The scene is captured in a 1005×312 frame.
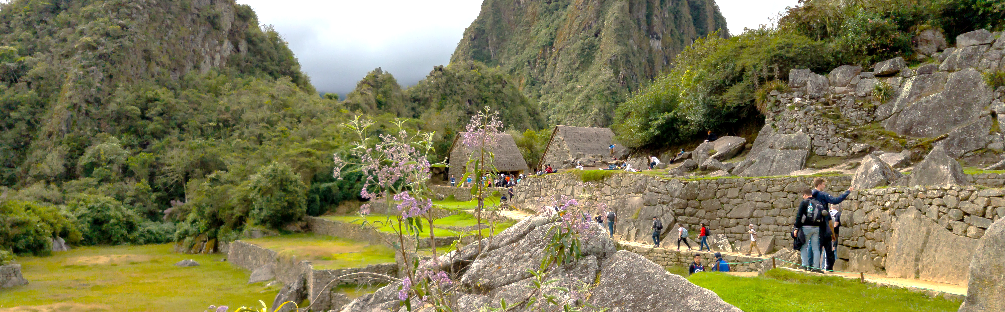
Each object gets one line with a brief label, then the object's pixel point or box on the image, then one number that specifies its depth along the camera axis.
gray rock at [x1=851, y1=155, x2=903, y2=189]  10.80
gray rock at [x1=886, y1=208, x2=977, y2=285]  8.07
